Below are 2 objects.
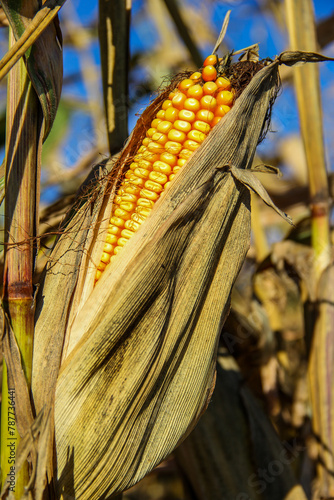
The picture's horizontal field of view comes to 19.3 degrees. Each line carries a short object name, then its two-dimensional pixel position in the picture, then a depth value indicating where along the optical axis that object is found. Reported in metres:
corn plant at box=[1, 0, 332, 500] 0.49
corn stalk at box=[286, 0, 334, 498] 0.68
